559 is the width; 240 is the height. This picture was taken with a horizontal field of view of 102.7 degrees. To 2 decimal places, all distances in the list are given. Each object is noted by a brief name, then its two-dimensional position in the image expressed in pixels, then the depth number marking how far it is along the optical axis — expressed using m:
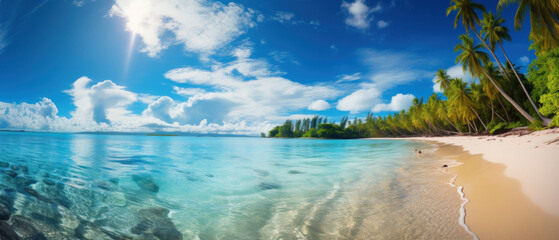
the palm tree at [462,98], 36.69
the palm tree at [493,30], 25.67
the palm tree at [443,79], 47.03
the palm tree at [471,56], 24.88
